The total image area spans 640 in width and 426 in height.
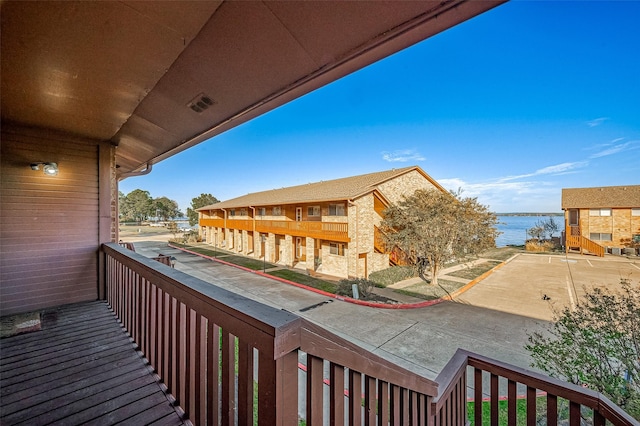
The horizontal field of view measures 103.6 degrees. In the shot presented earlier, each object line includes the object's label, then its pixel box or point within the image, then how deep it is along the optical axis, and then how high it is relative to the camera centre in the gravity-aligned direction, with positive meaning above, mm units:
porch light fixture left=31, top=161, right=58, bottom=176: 3893 +685
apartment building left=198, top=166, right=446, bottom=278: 13680 -756
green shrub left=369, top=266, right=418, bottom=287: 12838 -3492
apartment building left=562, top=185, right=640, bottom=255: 21031 -746
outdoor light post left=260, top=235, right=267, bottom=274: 16062 -3043
